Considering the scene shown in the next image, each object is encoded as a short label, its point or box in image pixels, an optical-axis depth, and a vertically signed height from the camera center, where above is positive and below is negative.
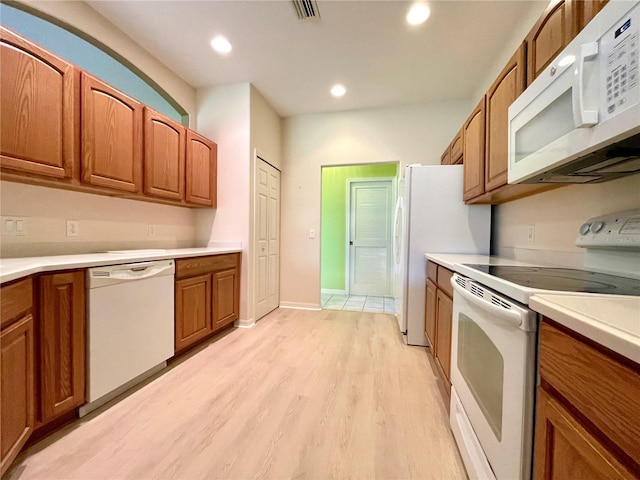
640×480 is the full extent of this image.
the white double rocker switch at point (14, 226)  1.46 +0.03
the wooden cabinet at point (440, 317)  1.58 -0.58
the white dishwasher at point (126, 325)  1.41 -0.60
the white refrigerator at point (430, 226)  2.30 +0.11
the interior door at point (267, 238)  3.04 -0.04
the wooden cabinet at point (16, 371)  0.99 -0.60
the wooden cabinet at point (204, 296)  2.04 -0.58
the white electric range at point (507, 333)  0.72 -0.34
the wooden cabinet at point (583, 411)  0.42 -0.34
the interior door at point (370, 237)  4.50 -0.01
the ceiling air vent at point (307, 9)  1.81 +1.69
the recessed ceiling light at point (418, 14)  1.85 +1.71
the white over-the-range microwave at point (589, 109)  0.68 +0.45
